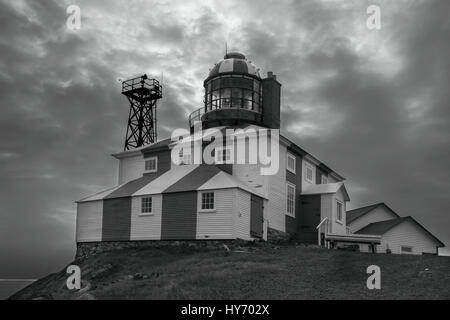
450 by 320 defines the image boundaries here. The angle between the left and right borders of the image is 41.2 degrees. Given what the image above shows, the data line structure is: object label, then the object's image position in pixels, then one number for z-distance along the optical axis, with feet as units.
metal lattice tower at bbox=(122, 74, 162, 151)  180.04
